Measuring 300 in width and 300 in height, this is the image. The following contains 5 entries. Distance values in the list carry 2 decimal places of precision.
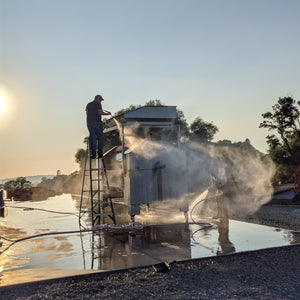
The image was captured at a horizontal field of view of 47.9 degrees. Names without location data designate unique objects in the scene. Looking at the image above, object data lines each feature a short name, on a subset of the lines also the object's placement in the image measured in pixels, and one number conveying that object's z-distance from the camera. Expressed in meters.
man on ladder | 11.37
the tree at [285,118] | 36.34
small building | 11.03
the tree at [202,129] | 52.00
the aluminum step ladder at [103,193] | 17.31
